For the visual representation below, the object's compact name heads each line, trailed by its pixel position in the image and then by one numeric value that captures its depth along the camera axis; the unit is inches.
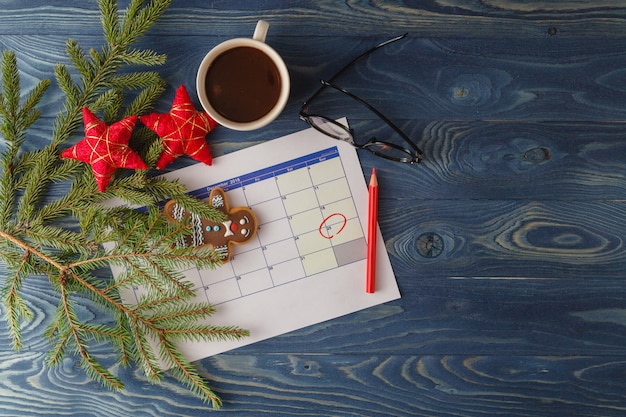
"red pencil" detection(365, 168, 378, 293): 32.0
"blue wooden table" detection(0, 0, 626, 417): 32.3
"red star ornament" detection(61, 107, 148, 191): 29.3
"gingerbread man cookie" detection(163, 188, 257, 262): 32.1
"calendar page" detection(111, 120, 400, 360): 32.8
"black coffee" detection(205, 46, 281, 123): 30.2
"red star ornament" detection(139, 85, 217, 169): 30.2
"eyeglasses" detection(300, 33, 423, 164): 31.5
